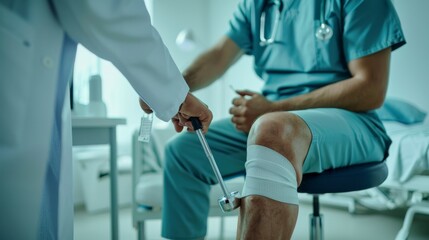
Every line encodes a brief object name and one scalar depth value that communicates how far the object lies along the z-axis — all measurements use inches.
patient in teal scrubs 22.2
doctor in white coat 17.1
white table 39.6
